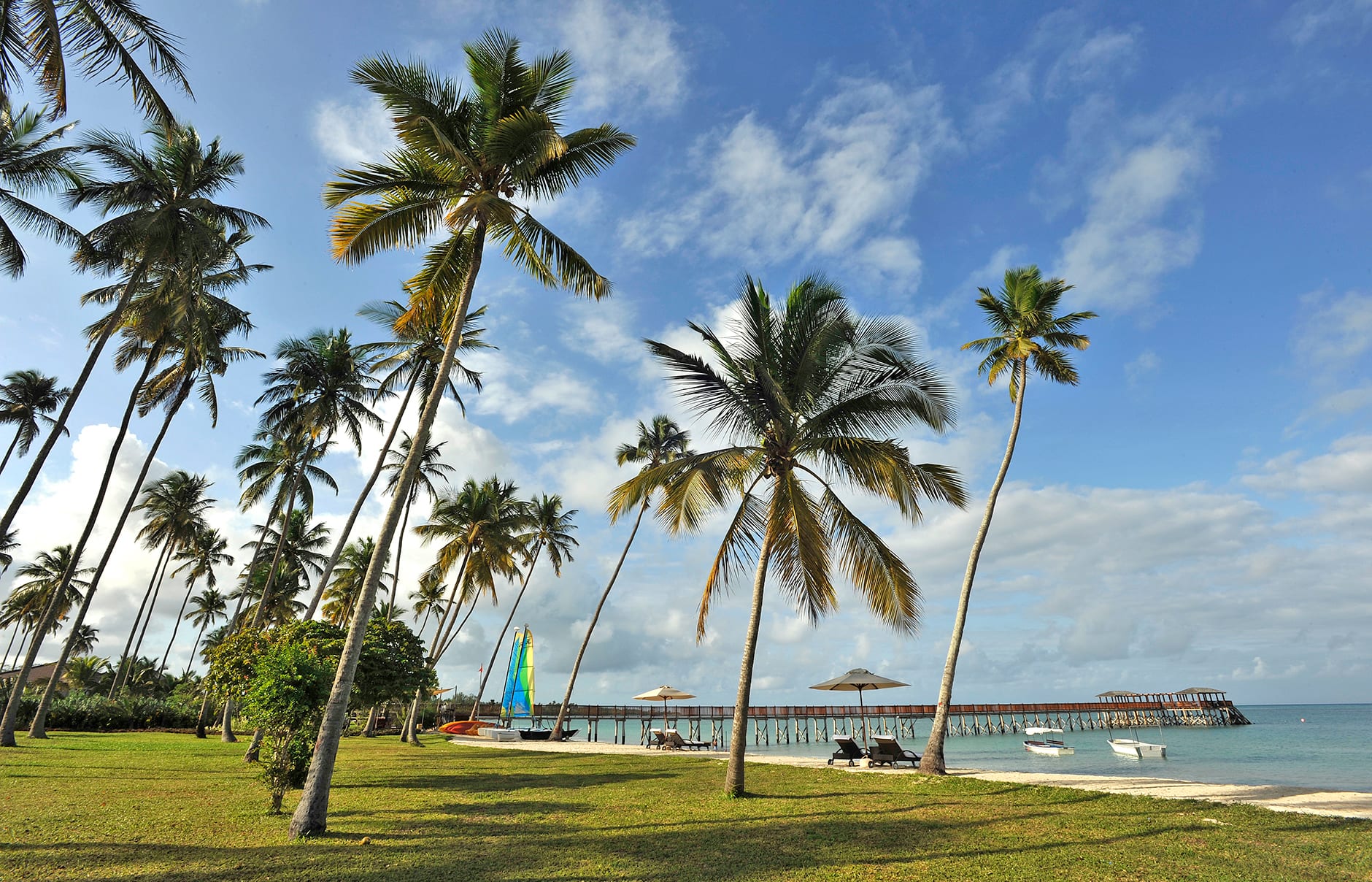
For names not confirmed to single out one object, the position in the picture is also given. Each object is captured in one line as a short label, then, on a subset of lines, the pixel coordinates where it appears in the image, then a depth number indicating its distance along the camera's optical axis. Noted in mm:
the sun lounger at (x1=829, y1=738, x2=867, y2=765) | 17094
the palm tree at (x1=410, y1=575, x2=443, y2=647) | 40812
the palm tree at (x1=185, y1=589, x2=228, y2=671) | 55188
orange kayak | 32531
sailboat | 34094
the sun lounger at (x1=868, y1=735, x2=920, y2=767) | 16547
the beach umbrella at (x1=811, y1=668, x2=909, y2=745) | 20859
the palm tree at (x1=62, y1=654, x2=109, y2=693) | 59562
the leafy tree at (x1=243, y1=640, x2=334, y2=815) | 9750
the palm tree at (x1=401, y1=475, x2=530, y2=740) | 30547
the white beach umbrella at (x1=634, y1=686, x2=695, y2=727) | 29911
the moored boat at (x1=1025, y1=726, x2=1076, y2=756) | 35000
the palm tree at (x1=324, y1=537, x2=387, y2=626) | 37406
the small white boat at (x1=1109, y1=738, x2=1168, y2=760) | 32188
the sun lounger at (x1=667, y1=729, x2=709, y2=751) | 25562
